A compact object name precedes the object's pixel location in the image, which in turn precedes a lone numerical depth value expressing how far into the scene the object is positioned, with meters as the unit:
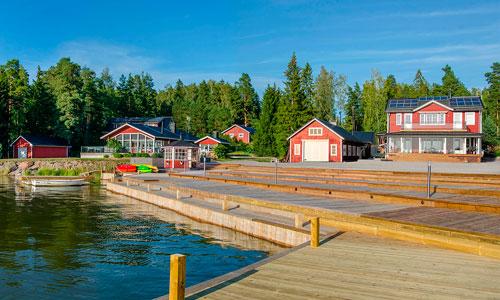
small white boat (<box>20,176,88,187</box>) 36.06
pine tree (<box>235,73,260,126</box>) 112.02
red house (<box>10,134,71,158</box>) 57.81
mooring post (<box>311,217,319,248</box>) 9.12
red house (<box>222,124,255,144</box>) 87.88
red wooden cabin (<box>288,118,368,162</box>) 45.94
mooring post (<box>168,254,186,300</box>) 5.64
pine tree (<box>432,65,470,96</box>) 90.69
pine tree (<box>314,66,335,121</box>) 88.03
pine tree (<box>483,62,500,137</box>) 87.94
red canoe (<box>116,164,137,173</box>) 43.44
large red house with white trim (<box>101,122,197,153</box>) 58.44
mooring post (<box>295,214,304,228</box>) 12.09
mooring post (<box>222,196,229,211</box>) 16.81
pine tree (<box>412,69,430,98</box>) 91.81
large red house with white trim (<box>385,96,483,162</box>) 42.97
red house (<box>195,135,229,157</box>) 68.94
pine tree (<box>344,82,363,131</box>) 90.89
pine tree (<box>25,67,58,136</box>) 63.78
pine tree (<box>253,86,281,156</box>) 58.16
